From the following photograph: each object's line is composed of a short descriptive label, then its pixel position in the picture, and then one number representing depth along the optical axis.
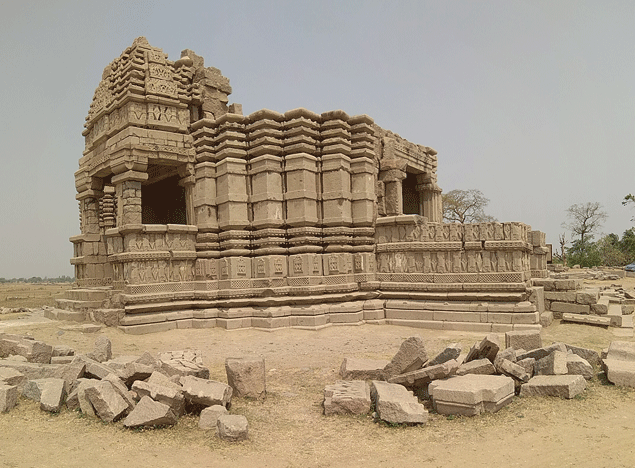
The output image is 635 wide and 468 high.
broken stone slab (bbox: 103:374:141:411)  5.21
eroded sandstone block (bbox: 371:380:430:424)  5.04
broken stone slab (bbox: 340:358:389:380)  6.65
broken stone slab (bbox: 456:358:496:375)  6.00
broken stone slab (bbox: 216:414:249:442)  4.72
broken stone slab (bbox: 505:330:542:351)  7.38
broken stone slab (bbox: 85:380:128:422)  5.05
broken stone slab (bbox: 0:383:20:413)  5.39
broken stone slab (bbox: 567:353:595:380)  6.25
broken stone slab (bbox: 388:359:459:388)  5.77
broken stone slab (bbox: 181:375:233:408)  5.30
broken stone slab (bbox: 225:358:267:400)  6.04
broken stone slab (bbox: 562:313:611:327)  11.32
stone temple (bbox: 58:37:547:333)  11.67
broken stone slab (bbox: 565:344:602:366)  6.98
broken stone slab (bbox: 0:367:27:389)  5.99
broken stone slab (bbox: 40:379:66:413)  5.41
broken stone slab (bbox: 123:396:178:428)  4.89
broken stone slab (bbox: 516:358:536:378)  6.27
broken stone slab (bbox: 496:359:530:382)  6.04
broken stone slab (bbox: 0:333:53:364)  7.44
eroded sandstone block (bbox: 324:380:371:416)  5.45
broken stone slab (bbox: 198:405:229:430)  5.02
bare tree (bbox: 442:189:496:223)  33.56
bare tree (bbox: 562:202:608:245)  45.69
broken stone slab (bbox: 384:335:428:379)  6.05
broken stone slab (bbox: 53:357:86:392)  5.93
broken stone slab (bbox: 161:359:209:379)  6.28
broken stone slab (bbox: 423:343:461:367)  6.38
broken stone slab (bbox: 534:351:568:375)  6.12
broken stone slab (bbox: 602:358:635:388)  5.98
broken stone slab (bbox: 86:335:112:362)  7.43
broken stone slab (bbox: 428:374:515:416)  5.20
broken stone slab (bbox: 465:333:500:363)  6.27
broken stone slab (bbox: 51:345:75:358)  7.68
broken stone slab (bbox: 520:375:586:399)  5.64
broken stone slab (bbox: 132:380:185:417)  5.16
